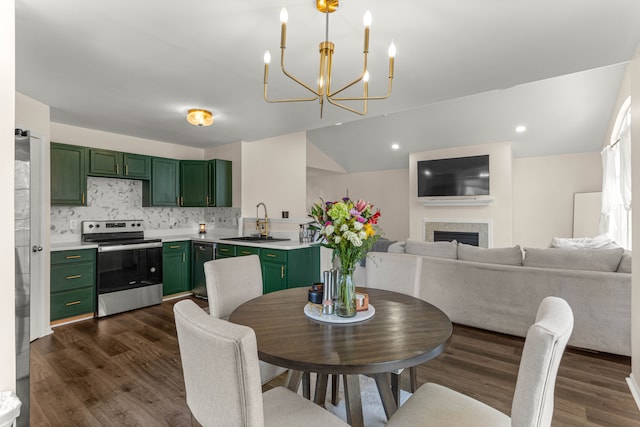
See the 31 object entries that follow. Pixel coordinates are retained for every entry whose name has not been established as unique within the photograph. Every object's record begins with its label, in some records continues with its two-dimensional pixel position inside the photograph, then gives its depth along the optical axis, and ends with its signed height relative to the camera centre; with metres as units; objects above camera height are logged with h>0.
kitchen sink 4.47 -0.37
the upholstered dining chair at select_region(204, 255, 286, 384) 2.03 -0.47
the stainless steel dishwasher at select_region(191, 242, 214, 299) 4.53 -0.71
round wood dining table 1.13 -0.51
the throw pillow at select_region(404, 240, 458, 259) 3.48 -0.39
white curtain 3.68 +0.23
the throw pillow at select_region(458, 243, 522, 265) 3.15 -0.41
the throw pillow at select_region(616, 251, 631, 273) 2.66 -0.41
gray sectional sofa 2.66 -0.67
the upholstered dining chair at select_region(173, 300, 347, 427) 0.88 -0.46
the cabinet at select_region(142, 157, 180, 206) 4.58 +0.42
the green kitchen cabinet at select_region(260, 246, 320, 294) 3.67 -0.64
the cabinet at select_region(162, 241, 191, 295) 4.43 -0.77
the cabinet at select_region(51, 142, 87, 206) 3.61 +0.44
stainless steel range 3.78 -0.67
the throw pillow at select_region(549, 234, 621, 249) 3.18 -0.31
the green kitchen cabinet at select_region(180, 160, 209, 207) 4.88 +0.47
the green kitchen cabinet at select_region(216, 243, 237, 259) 4.24 -0.50
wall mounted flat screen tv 6.44 +0.78
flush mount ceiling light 3.43 +1.04
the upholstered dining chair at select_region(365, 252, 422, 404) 2.21 -0.43
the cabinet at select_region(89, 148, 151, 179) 3.98 +0.64
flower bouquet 1.49 -0.10
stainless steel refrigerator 1.38 -0.23
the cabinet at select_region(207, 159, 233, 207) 4.85 +0.45
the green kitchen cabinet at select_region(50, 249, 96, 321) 3.45 -0.78
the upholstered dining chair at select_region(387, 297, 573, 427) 0.89 -0.53
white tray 1.50 -0.49
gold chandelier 1.62 +0.89
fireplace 6.60 -0.48
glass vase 1.54 -0.40
